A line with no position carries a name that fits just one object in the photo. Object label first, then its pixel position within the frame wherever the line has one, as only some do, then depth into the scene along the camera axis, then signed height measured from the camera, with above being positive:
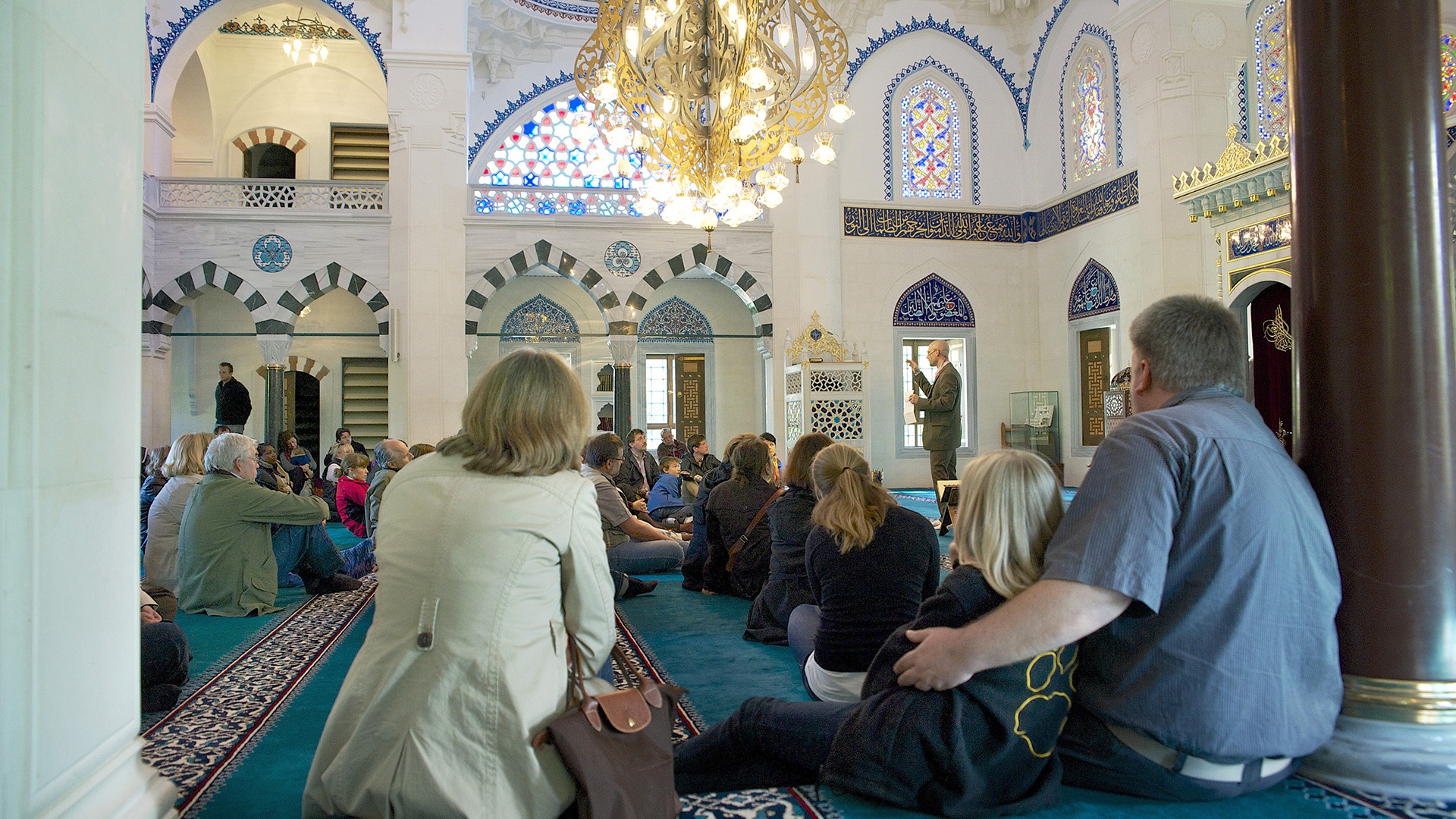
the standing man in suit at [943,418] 7.09 +0.04
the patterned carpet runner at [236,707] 2.30 -0.83
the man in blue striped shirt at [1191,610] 1.58 -0.33
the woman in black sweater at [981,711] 1.63 -0.51
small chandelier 11.72 +5.11
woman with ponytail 2.50 -0.42
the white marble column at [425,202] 9.84 +2.43
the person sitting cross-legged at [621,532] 4.67 -0.57
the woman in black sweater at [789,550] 3.28 -0.45
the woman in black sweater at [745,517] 4.22 -0.42
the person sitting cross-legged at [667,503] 6.52 -0.53
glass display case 11.07 -0.03
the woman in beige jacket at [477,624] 1.51 -0.33
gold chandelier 5.13 +1.99
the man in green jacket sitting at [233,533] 3.99 -0.44
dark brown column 1.76 +0.14
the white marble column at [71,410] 1.21 +0.03
